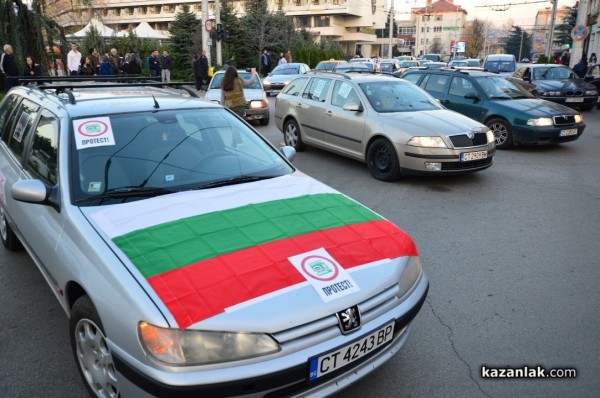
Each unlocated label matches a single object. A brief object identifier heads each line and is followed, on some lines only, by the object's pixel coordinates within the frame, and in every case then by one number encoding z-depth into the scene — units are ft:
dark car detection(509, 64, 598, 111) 46.50
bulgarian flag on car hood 7.17
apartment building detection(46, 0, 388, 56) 229.04
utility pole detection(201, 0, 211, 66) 76.80
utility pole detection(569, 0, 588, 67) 78.89
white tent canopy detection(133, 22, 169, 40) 115.65
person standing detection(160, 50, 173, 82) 81.61
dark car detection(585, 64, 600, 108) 52.80
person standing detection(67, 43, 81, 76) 53.42
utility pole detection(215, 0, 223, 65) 82.06
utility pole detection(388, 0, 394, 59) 168.04
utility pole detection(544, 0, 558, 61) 122.84
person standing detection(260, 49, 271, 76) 90.68
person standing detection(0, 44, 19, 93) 44.39
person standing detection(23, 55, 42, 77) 49.18
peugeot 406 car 6.74
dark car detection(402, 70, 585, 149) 31.24
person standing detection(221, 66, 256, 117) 31.45
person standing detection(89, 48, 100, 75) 64.49
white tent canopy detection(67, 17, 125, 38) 97.11
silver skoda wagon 22.94
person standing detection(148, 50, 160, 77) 73.80
